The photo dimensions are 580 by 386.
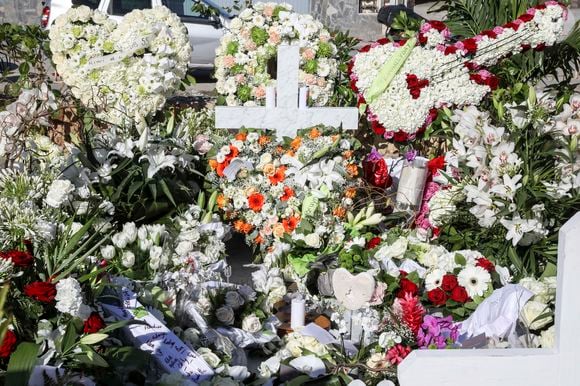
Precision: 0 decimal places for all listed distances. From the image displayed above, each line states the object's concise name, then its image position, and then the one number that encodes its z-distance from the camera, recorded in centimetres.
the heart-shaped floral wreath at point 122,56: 493
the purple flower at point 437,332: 291
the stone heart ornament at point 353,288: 314
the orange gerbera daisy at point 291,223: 414
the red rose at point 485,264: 337
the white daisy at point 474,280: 327
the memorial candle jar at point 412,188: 436
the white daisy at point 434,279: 338
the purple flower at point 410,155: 462
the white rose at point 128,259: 339
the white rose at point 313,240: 382
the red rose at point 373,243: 379
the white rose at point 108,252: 338
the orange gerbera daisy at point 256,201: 425
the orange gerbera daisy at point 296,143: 434
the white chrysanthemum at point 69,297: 243
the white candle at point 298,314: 331
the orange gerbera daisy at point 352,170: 421
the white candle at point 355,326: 315
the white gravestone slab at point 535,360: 176
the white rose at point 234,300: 320
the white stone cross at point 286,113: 454
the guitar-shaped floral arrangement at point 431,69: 491
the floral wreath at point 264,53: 508
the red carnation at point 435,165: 447
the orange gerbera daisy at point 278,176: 425
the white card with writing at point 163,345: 270
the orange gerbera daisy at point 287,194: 420
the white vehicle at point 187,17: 1178
